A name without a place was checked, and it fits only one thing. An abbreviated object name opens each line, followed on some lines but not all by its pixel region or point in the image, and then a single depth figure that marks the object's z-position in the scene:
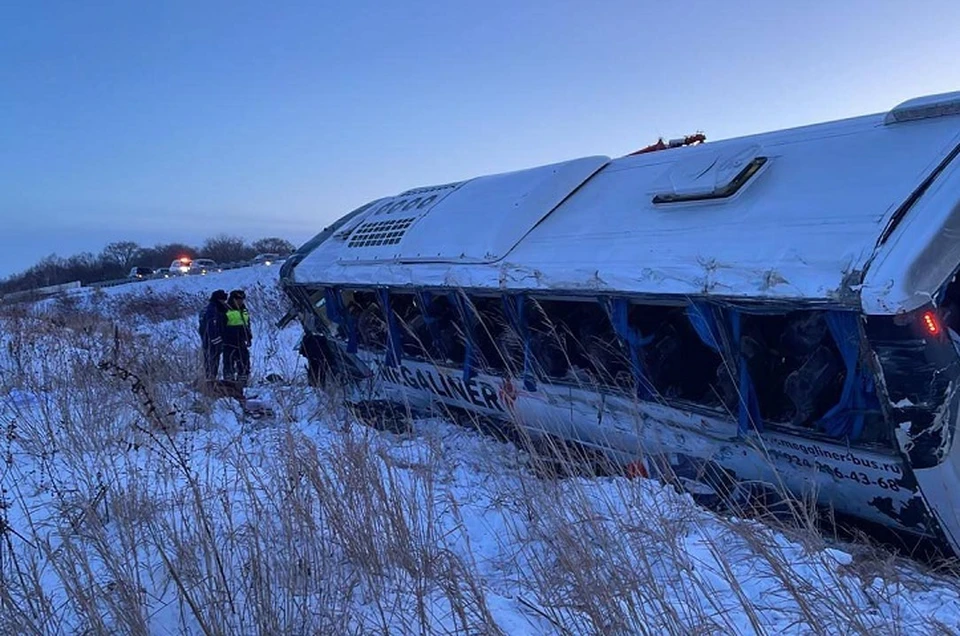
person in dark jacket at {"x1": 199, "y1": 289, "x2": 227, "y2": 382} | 8.93
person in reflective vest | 9.12
